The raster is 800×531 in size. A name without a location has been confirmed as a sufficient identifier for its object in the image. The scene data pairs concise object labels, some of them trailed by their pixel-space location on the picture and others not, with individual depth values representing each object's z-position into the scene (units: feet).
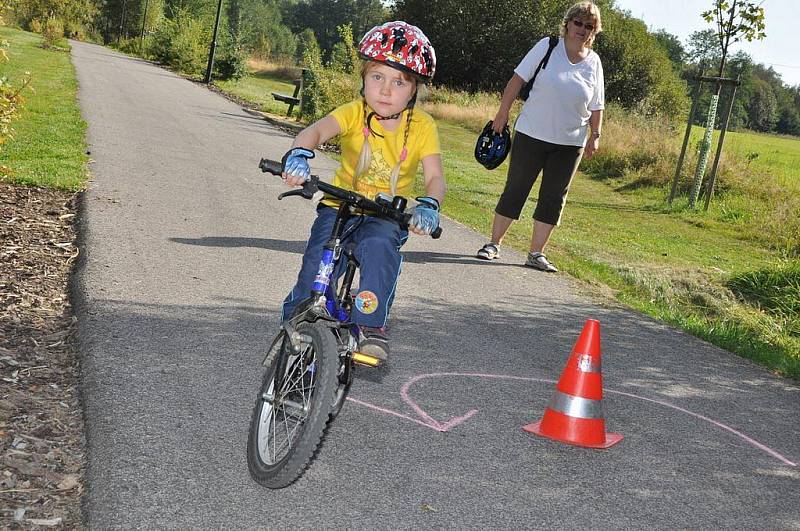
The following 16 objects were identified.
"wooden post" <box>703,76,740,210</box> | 49.98
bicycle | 11.32
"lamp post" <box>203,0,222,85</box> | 123.03
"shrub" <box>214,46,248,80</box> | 125.59
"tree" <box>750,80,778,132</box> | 314.35
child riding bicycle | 13.76
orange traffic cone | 15.06
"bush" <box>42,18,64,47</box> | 165.37
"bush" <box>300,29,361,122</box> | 71.41
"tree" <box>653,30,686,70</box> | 381.52
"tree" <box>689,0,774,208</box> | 52.01
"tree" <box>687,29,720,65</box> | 322.49
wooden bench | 82.17
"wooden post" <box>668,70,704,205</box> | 52.49
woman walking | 28.12
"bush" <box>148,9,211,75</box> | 144.87
